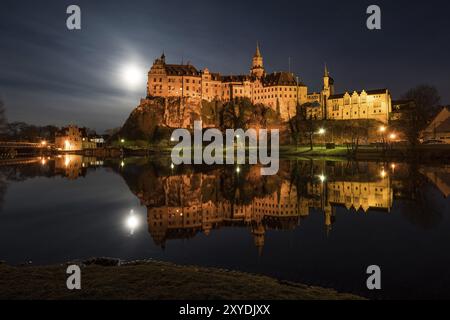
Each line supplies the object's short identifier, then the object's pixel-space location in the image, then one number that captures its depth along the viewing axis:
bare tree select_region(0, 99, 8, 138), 84.68
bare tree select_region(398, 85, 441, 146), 64.19
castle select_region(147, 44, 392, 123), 125.25
